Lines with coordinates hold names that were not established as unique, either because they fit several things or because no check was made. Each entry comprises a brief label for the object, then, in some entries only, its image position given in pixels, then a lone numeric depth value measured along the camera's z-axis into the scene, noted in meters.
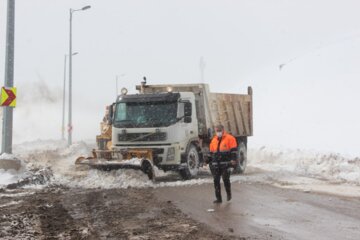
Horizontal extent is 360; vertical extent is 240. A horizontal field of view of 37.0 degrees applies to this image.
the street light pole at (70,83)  36.74
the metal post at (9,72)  15.04
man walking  11.27
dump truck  14.75
